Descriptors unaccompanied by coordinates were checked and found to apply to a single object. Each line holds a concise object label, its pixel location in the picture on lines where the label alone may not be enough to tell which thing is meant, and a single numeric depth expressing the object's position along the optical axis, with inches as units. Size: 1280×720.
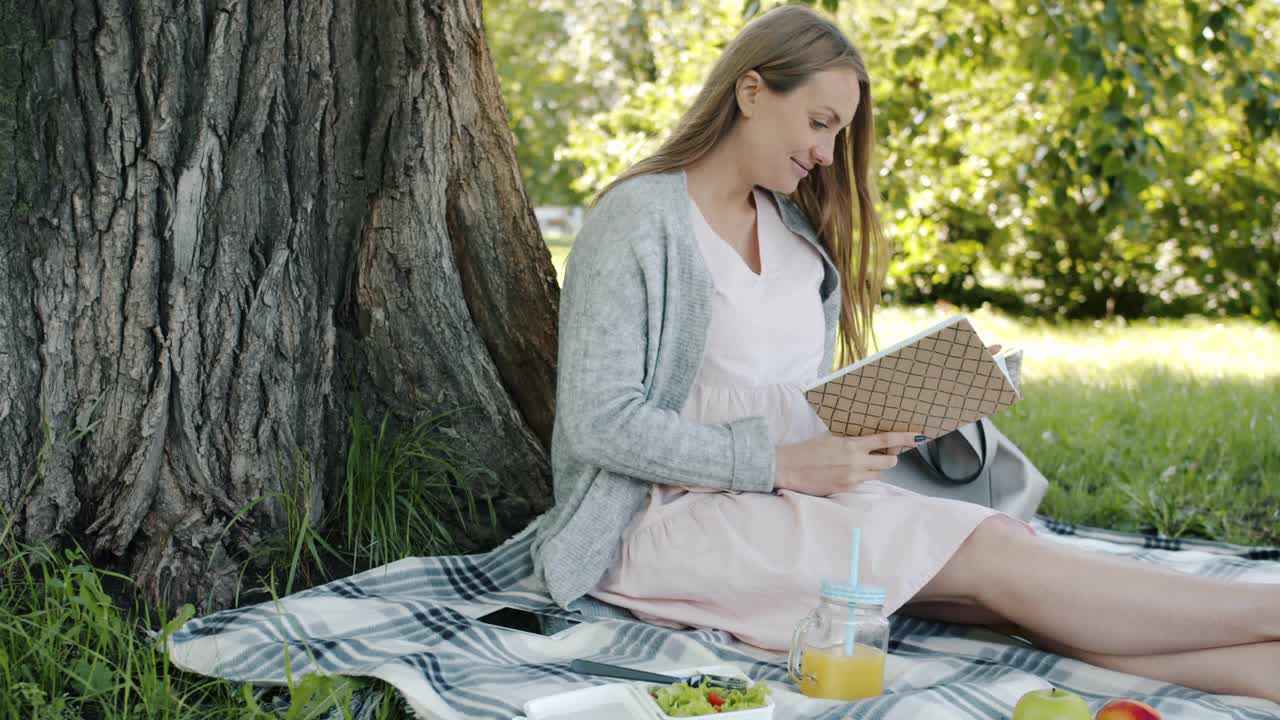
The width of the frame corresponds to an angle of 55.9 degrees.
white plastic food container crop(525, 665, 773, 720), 76.2
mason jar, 83.0
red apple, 75.4
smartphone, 102.7
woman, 88.5
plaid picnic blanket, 82.4
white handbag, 113.9
